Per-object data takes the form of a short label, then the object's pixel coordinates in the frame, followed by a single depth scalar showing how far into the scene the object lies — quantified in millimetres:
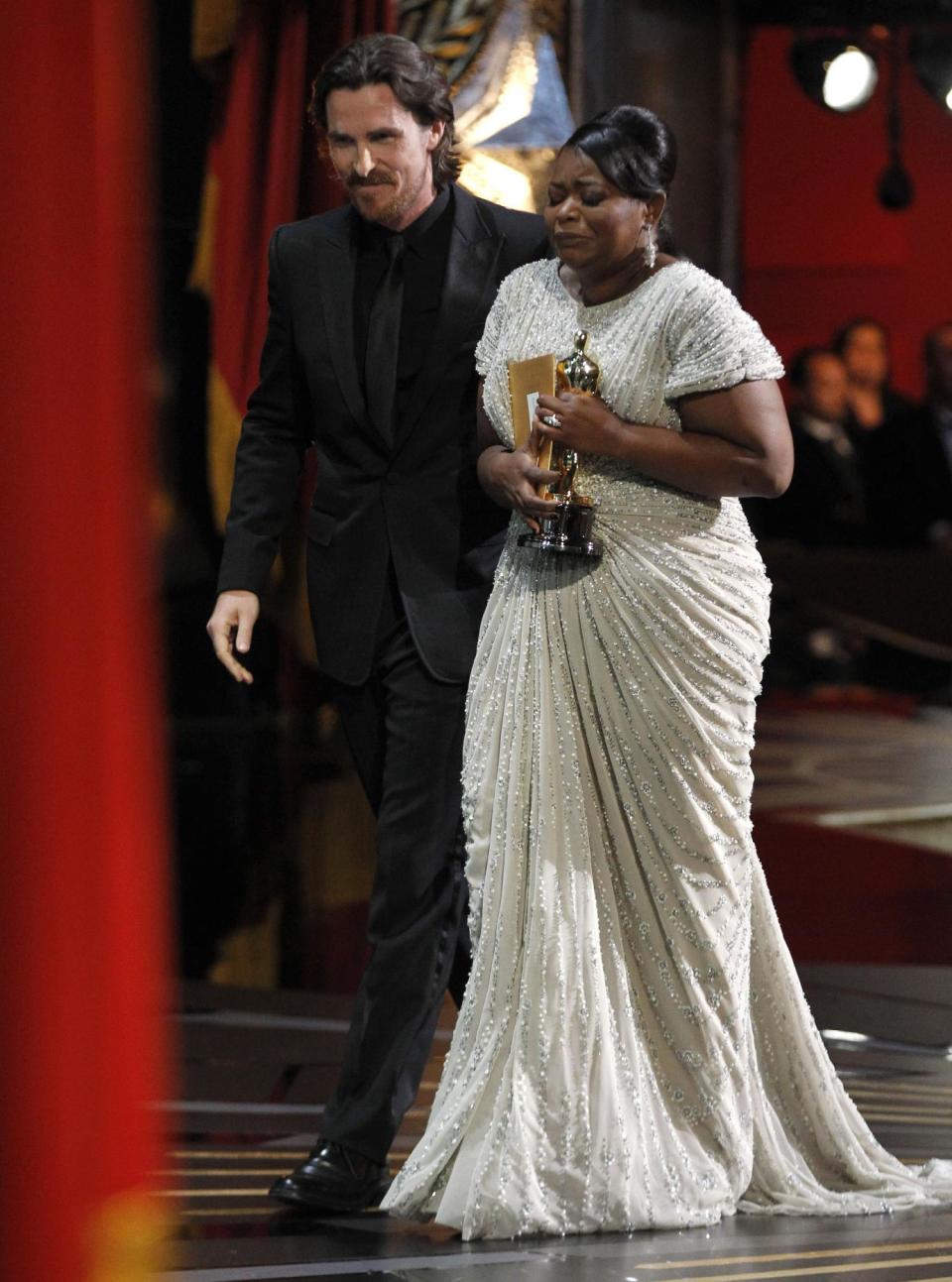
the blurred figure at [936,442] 25922
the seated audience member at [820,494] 25766
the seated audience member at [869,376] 26859
